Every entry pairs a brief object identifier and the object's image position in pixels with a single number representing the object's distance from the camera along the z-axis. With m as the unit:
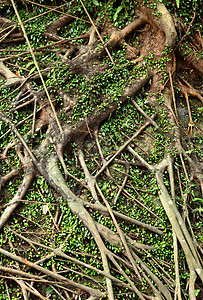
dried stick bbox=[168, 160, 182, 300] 3.85
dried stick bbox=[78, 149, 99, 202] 4.53
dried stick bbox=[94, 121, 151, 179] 4.79
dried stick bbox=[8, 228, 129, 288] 3.91
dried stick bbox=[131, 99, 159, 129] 5.20
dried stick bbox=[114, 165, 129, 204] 4.59
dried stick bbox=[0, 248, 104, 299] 3.88
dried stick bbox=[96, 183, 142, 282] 3.98
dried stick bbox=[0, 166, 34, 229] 4.43
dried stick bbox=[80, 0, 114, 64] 5.42
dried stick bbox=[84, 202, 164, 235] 4.33
